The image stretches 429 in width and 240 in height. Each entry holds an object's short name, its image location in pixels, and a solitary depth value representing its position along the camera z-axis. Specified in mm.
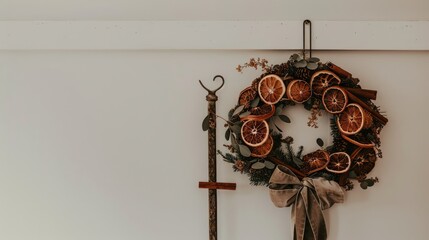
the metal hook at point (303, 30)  1297
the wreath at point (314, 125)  1215
